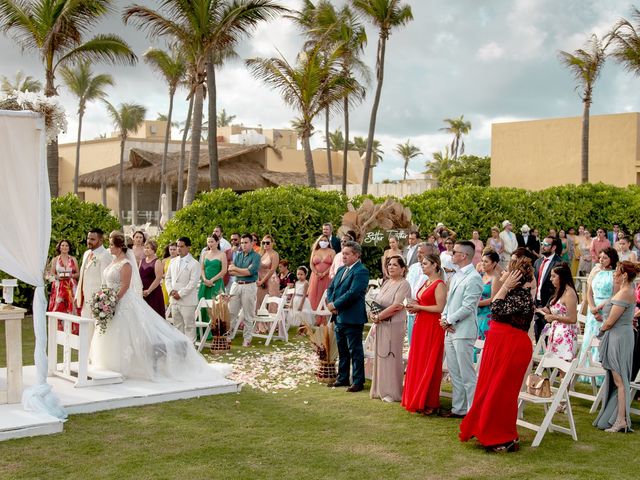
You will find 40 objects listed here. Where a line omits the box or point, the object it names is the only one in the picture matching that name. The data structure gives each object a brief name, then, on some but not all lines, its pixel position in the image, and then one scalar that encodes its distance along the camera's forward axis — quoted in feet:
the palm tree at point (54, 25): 64.28
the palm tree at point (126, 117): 160.04
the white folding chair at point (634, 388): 26.53
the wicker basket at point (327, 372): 32.37
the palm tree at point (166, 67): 122.31
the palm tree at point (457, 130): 231.30
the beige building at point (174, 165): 131.03
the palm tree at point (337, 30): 95.55
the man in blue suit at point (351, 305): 30.68
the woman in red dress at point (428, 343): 27.22
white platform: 24.26
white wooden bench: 29.30
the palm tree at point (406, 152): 265.54
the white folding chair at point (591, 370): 26.07
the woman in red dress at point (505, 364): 22.74
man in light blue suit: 25.81
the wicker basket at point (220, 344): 39.70
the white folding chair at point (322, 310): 41.96
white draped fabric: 25.35
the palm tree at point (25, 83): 158.23
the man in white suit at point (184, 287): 38.83
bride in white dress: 31.27
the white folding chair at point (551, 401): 23.63
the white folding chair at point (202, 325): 39.81
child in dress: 45.37
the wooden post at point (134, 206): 131.44
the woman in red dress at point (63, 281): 40.28
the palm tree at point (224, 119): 268.91
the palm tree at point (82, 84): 145.48
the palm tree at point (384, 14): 93.09
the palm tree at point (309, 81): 79.00
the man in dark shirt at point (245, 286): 42.57
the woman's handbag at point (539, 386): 24.43
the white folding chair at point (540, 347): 28.73
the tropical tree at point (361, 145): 251.29
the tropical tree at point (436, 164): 233.14
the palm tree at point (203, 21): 63.41
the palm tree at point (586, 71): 103.40
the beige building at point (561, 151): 109.19
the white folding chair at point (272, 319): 41.81
